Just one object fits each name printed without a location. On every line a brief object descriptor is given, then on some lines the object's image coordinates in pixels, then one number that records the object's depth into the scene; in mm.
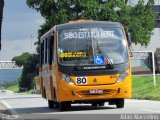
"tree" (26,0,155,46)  62156
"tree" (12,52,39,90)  136625
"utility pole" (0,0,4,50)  15897
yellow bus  21562
